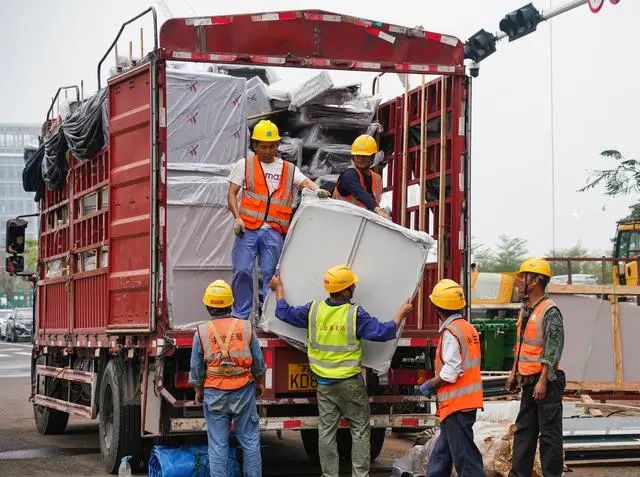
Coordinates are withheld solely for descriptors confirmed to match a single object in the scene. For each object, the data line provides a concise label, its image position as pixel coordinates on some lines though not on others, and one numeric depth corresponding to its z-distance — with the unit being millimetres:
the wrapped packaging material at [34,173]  13531
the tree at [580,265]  63578
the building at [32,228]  176175
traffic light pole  16656
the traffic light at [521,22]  18250
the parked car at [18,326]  50125
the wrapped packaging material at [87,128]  10664
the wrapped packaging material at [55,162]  12297
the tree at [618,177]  24891
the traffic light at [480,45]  19625
